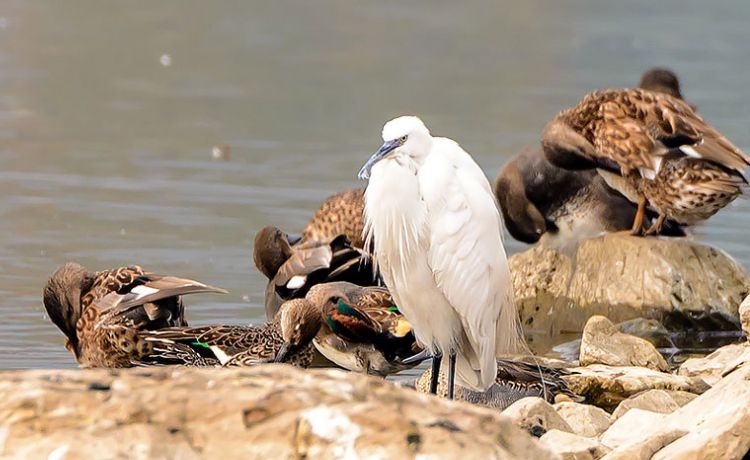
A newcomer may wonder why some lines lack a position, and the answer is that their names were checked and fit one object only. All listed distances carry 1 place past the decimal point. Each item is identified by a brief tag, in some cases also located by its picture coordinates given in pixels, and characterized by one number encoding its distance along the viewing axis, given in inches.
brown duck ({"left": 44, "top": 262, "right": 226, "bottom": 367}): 677.9
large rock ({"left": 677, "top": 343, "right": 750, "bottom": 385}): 679.7
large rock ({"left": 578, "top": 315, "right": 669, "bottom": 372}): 698.8
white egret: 572.7
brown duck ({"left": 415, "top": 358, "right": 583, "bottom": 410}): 647.1
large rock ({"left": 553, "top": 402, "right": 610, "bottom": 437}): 560.7
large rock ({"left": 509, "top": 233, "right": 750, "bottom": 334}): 818.8
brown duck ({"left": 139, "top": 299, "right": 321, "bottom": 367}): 653.3
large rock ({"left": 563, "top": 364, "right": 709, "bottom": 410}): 642.2
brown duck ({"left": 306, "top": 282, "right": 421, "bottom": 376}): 660.1
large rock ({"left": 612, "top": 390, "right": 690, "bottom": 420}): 589.6
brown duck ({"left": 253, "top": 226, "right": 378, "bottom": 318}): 780.6
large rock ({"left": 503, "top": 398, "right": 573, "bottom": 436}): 521.3
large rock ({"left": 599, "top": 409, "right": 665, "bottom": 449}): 510.3
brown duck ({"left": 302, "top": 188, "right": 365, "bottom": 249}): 841.5
